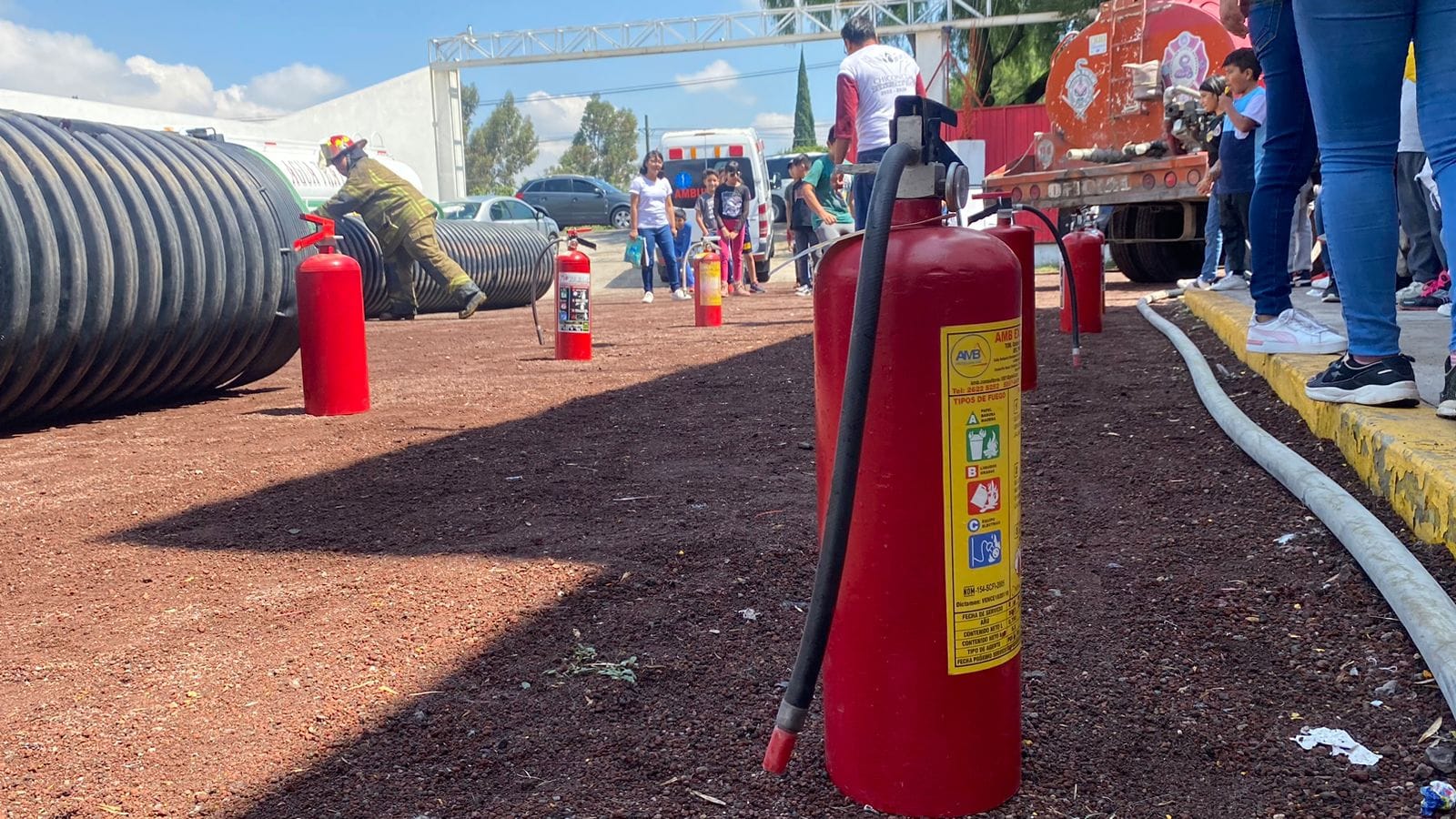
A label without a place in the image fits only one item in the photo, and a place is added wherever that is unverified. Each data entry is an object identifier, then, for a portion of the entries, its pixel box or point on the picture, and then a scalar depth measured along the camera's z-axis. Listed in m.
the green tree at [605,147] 78.31
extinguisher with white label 7.25
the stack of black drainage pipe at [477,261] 11.34
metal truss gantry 27.19
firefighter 9.89
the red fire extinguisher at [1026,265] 4.29
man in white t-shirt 6.92
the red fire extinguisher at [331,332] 5.35
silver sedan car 22.09
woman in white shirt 13.84
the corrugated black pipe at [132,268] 5.07
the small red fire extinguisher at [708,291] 9.60
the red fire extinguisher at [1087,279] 6.71
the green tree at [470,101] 79.56
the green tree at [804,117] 71.25
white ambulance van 20.61
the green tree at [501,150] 74.50
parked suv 33.54
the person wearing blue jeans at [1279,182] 3.85
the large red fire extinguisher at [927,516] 1.67
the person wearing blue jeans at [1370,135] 2.76
